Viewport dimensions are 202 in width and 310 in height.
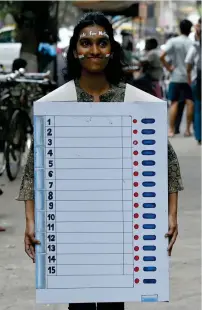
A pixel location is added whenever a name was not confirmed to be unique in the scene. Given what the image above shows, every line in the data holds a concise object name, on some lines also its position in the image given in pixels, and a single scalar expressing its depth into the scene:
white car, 16.62
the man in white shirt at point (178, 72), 15.66
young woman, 3.99
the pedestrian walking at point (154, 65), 16.37
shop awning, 17.81
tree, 17.23
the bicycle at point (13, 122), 10.71
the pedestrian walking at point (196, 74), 14.04
